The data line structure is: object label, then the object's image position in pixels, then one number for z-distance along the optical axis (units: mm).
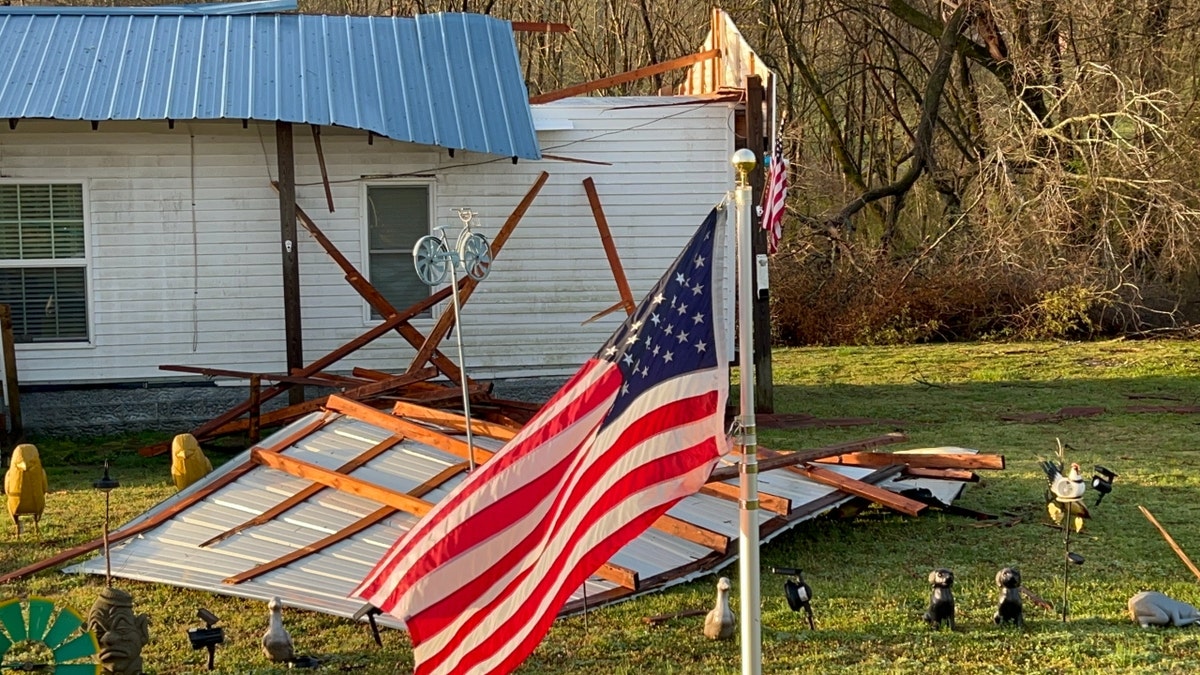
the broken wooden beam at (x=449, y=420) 9109
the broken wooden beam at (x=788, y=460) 8156
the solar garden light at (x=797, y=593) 6430
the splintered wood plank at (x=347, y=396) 10680
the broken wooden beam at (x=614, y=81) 13977
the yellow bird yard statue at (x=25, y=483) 8586
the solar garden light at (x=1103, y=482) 7457
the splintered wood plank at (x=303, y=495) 8125
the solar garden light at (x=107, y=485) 6383
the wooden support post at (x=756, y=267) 12953
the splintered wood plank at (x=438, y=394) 10992
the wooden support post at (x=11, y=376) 11977
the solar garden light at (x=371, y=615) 6453
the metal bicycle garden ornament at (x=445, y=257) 8078
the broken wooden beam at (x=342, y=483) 7867
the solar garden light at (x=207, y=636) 6043
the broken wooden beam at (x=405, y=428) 8766
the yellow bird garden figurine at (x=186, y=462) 9734
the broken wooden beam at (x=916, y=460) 8875
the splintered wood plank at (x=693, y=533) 7535
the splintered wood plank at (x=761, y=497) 7855
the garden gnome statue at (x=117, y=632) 5730
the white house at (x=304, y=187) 12648
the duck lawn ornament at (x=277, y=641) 6137
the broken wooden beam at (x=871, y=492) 8266
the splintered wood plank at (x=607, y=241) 13191
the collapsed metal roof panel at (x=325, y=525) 7309
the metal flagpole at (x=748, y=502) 4688
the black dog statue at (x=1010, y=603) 6484
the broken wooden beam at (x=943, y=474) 8844
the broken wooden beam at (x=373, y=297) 12555
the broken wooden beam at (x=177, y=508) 7934
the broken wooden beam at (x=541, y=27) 13930
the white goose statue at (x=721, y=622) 6395
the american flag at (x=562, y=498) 4637
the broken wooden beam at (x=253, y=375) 11852
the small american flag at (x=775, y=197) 13102
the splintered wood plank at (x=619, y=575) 7043
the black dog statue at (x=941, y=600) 6457
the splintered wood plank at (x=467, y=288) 11875
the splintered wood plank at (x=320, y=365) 11992
